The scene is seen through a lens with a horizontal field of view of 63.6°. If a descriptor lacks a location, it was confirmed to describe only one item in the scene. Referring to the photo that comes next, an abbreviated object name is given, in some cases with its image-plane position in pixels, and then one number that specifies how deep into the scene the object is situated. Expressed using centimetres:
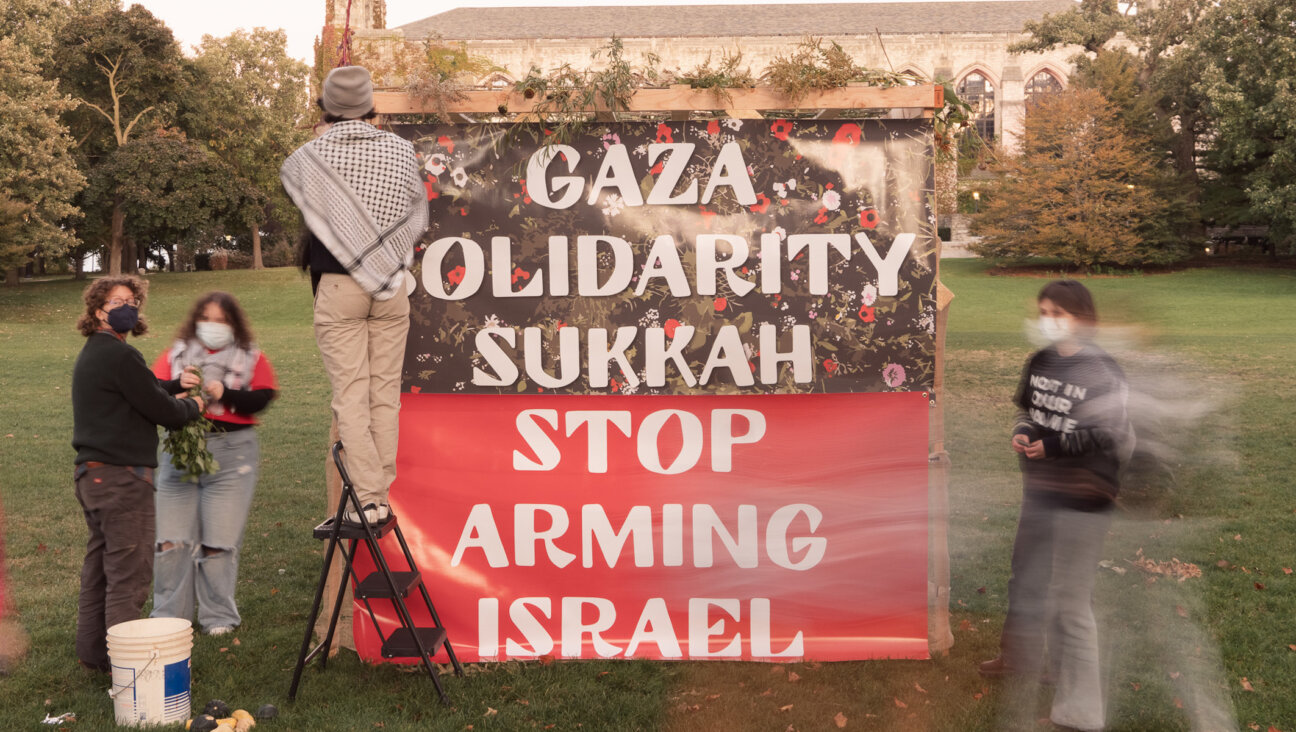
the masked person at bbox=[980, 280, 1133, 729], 436
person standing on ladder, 466
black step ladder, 459
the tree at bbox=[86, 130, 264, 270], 4022
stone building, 5688
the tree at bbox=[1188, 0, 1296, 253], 3725
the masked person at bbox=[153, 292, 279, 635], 580
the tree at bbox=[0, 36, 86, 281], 3159
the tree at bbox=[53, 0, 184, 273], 4316
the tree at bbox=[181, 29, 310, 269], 4806
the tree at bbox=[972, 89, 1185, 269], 3938
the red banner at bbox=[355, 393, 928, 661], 541
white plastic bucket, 454
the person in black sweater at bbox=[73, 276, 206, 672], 490
